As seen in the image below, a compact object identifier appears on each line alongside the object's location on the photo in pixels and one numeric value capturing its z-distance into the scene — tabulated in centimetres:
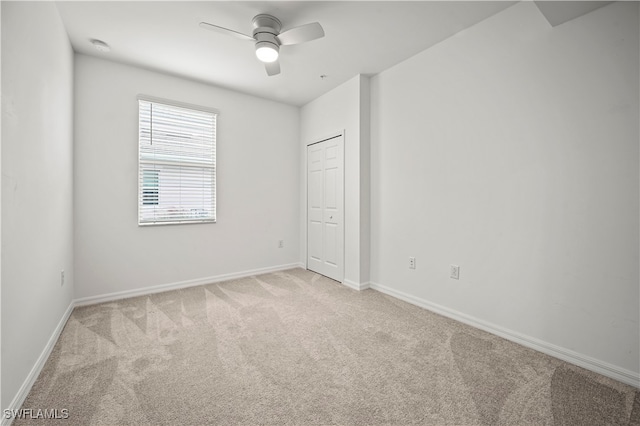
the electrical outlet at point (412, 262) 313
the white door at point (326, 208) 391
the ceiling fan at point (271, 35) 229
